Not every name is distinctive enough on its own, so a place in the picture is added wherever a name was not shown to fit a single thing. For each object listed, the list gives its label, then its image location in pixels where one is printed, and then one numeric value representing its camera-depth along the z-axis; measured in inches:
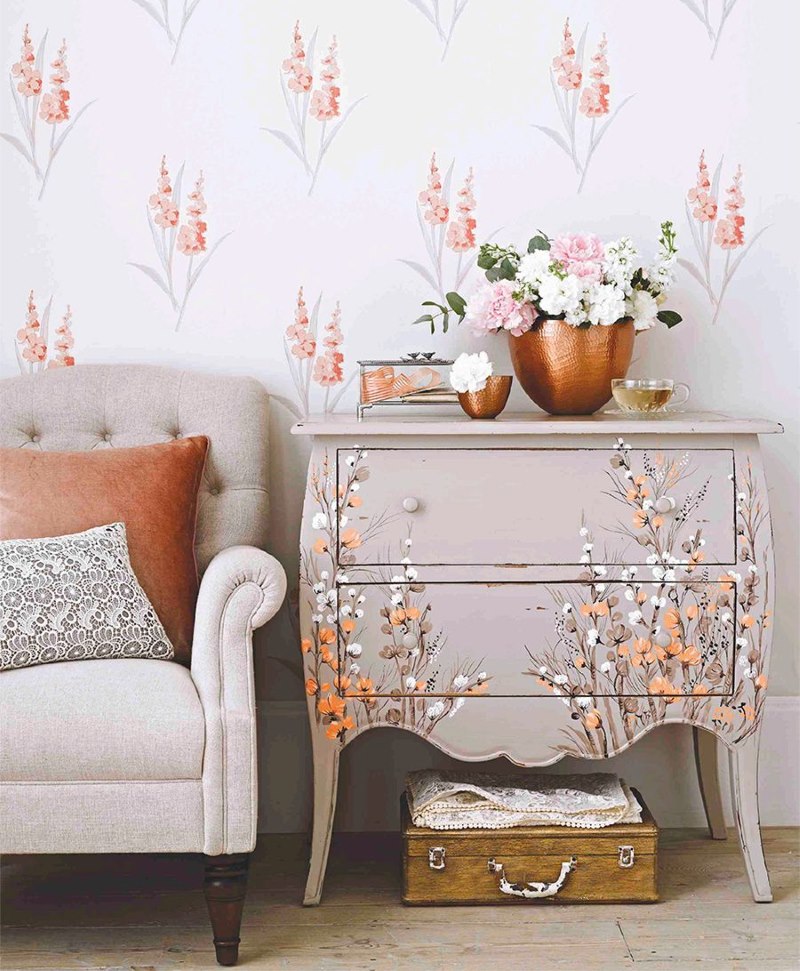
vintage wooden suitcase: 83.2
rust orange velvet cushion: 84.0
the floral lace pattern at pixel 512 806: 83.4
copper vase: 87.7
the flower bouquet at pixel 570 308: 86.4
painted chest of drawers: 82.7
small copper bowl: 86.3
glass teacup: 86.1
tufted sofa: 70.2
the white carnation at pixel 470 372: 85.0
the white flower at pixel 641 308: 89.6
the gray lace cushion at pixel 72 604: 76.8
